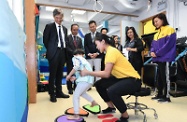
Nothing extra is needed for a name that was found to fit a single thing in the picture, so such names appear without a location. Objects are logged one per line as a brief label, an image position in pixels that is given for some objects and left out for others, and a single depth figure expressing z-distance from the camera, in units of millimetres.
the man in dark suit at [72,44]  3527
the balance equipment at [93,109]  2283
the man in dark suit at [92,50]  3695
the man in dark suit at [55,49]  2959
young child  1951
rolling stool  3686
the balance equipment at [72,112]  2176
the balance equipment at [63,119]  1934
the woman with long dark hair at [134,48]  3417
